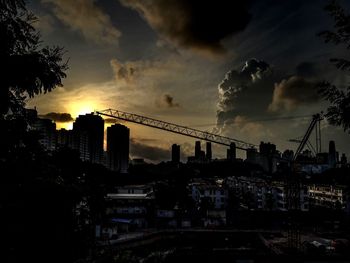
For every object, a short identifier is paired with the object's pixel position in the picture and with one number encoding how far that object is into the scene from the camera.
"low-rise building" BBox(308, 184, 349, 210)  76.62
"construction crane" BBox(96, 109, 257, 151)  138.50
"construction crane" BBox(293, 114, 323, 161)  91.88
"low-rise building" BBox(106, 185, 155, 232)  61.88
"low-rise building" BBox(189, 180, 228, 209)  77.50
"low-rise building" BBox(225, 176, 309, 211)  76.44
